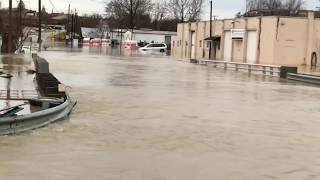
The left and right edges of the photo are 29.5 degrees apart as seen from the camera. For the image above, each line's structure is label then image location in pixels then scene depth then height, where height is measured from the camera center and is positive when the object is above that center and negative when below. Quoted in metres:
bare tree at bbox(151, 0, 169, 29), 163.38 +3.91
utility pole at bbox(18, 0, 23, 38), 57.50 -0.32
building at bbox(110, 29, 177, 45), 134.62 -1.98
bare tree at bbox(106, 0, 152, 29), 149.75 +4.31
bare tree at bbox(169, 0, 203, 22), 147.50 +4.81
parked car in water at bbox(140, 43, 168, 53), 105.62 -3.53
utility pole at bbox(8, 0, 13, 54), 52.36 -1.05
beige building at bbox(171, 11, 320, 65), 55.47 -0.98
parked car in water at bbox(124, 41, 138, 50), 114.69 -3.49
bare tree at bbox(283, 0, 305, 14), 150.66 +6.60
